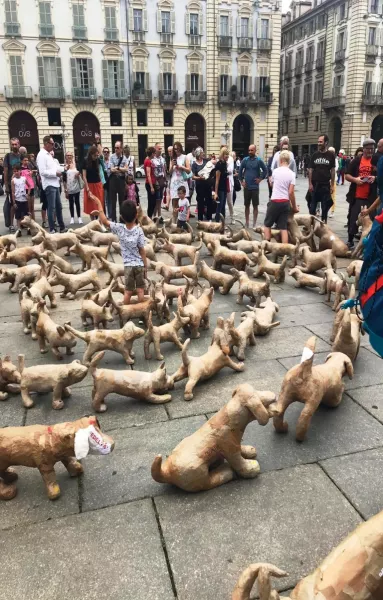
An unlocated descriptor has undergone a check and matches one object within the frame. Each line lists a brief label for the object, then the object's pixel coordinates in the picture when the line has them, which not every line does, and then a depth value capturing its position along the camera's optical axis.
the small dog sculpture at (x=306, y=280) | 6.43
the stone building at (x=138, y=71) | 37.47
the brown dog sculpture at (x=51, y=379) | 3.58
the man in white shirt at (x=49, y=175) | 9.77
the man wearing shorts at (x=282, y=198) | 7.70
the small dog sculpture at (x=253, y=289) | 5.77
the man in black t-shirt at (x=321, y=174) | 9.31
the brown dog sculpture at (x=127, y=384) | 3.57
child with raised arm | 5.23
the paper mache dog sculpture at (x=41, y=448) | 2.66
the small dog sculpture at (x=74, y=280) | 6.05
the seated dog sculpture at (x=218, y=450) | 2.66
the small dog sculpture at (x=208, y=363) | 3.81
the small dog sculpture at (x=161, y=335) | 4.49
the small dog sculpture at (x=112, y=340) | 4.22
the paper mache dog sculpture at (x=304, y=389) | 3.14
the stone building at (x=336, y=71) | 43.91
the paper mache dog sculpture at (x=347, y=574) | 1.63
